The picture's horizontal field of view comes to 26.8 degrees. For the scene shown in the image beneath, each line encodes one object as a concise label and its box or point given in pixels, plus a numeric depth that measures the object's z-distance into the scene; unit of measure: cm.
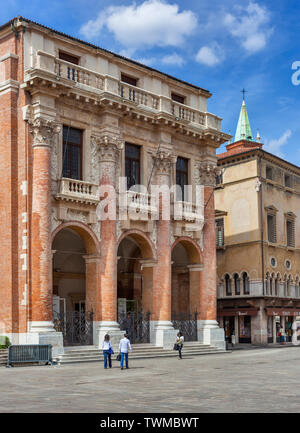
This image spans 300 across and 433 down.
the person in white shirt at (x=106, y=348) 2430
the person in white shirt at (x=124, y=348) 2438
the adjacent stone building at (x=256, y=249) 4828
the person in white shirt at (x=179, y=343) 2978
